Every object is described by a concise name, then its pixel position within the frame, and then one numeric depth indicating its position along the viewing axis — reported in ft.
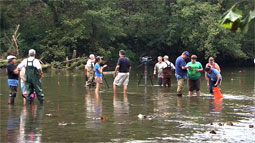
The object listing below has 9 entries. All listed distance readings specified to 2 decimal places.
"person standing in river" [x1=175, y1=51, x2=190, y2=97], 61.46
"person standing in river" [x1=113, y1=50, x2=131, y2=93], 66.49
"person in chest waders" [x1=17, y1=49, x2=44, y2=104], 51.55
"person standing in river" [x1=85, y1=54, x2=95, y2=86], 77.05
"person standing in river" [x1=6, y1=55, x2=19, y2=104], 52.54
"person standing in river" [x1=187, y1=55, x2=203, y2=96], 61.87
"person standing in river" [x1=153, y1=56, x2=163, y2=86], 81.51
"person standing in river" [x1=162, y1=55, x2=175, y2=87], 79.82
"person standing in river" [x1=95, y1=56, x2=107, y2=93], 67.41
